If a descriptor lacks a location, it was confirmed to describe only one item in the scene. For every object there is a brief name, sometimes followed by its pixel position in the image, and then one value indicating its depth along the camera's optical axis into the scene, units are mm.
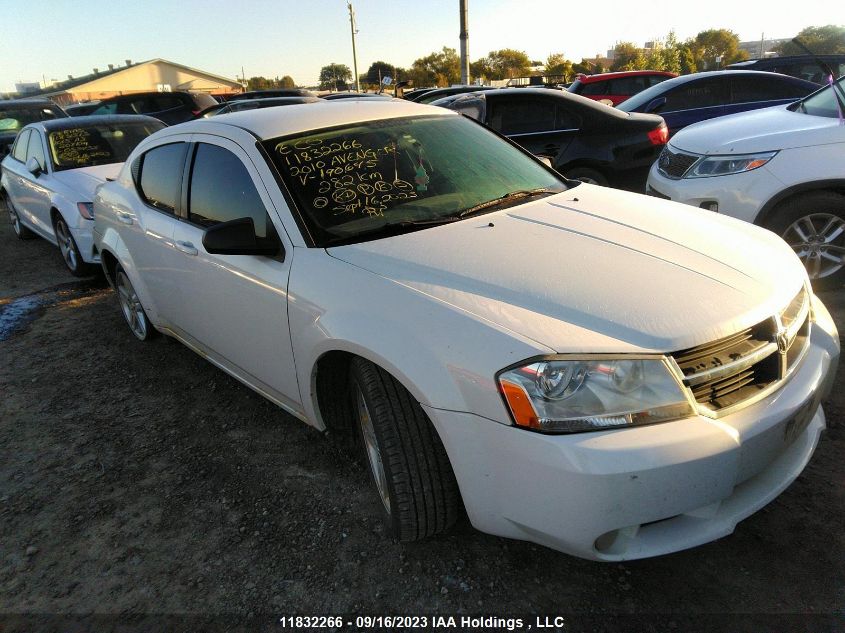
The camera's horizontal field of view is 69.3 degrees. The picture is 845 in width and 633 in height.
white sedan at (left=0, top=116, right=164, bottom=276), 5926
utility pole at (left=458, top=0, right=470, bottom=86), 20111
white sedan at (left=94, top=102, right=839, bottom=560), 1778
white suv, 4105
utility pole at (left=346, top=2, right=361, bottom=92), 49562
